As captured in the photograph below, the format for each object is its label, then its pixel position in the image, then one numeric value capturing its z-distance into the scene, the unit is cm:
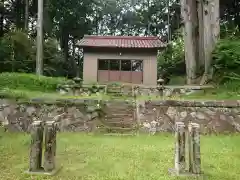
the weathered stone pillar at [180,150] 453
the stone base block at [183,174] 436
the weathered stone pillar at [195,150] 445
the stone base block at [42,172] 436
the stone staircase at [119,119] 802
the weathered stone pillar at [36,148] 447
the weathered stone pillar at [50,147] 448
